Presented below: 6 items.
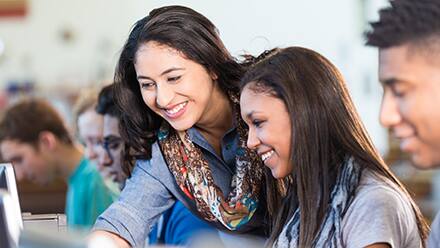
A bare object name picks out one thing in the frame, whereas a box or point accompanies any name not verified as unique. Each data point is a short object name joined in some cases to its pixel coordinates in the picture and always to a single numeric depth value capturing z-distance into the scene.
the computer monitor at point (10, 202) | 1.42
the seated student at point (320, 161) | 1.81
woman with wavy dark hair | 2.17
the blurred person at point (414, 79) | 1.46
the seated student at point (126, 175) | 2.34
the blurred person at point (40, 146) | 3.66
